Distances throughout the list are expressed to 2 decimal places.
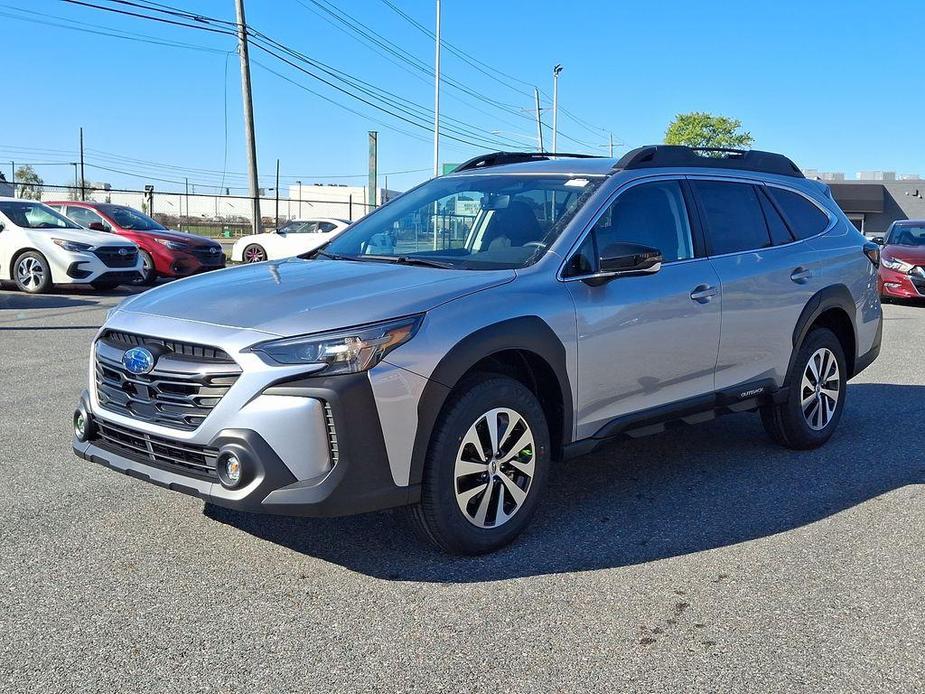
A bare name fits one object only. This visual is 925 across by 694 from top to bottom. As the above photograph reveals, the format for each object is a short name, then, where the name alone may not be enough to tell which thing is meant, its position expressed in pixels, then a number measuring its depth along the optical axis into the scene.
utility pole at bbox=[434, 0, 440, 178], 39.34
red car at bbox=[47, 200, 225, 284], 17.97
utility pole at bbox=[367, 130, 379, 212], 28.36
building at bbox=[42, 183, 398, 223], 82.32
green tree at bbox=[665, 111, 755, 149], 79.75
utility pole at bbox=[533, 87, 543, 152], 60.67
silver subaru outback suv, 3.57
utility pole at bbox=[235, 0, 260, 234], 25.61
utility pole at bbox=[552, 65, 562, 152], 57.34
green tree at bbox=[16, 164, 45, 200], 70.62
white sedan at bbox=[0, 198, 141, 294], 14.99
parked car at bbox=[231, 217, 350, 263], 22.94
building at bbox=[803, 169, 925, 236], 62.69
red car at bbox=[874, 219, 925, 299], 16.58
